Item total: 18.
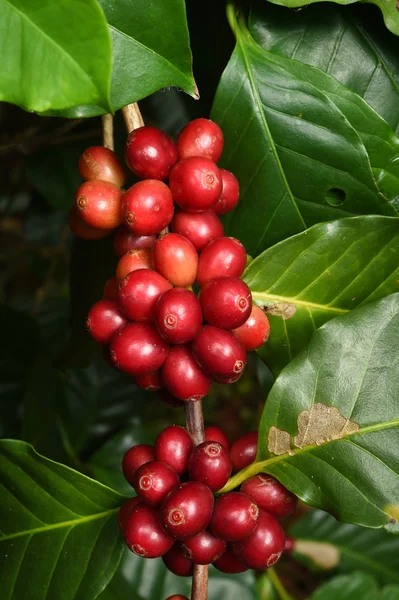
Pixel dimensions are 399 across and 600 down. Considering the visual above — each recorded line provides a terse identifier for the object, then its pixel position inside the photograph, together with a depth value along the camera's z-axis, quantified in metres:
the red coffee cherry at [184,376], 0.32
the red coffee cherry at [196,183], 0.32
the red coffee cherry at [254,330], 0.33
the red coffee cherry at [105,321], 0.33
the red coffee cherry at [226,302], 0.31
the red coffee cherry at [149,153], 0.32
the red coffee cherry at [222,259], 0.32
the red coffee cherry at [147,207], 0.32
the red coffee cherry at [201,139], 0.33
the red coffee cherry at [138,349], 0.32
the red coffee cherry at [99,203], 0.33
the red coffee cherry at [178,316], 0.31
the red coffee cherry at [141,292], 0.32
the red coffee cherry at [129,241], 0.34
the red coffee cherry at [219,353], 0.31
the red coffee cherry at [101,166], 0.34
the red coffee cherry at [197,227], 0.33
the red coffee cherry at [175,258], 0.32
